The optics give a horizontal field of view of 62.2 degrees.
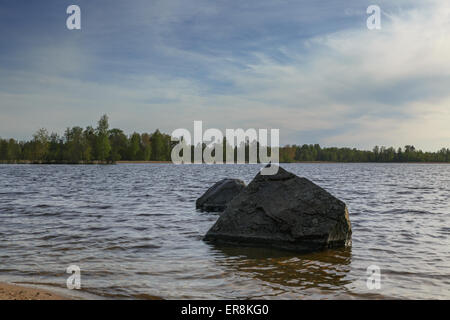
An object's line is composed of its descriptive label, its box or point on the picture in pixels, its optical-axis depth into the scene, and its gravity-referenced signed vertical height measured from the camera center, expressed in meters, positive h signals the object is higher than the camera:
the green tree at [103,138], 130.50 +7.70
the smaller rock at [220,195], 15.68 -1.51
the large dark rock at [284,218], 8.84 -1.42
